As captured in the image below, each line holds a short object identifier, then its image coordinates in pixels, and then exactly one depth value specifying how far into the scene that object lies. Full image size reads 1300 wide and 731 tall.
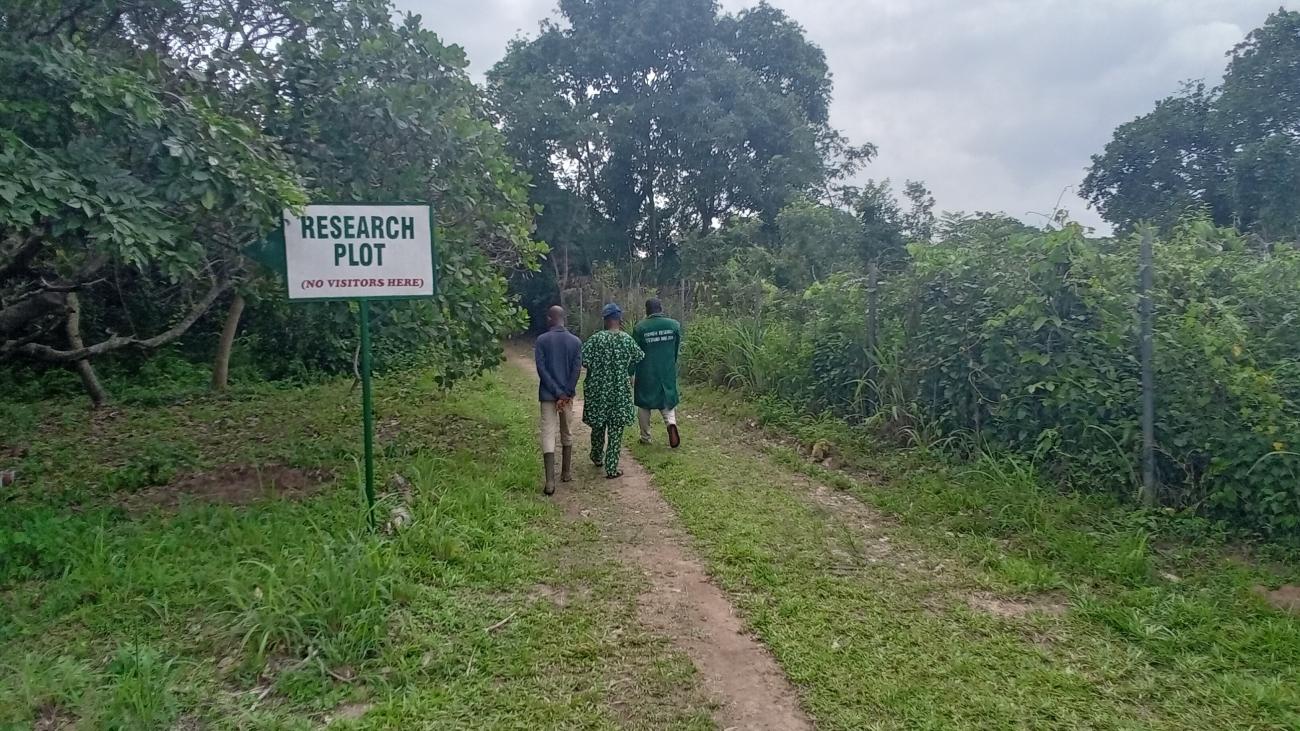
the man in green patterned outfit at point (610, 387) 6.86
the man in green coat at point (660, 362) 7.96
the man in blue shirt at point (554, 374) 6.55
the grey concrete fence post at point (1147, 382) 5.32
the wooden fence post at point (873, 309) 8.19
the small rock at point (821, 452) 7.53
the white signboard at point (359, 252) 4.58
